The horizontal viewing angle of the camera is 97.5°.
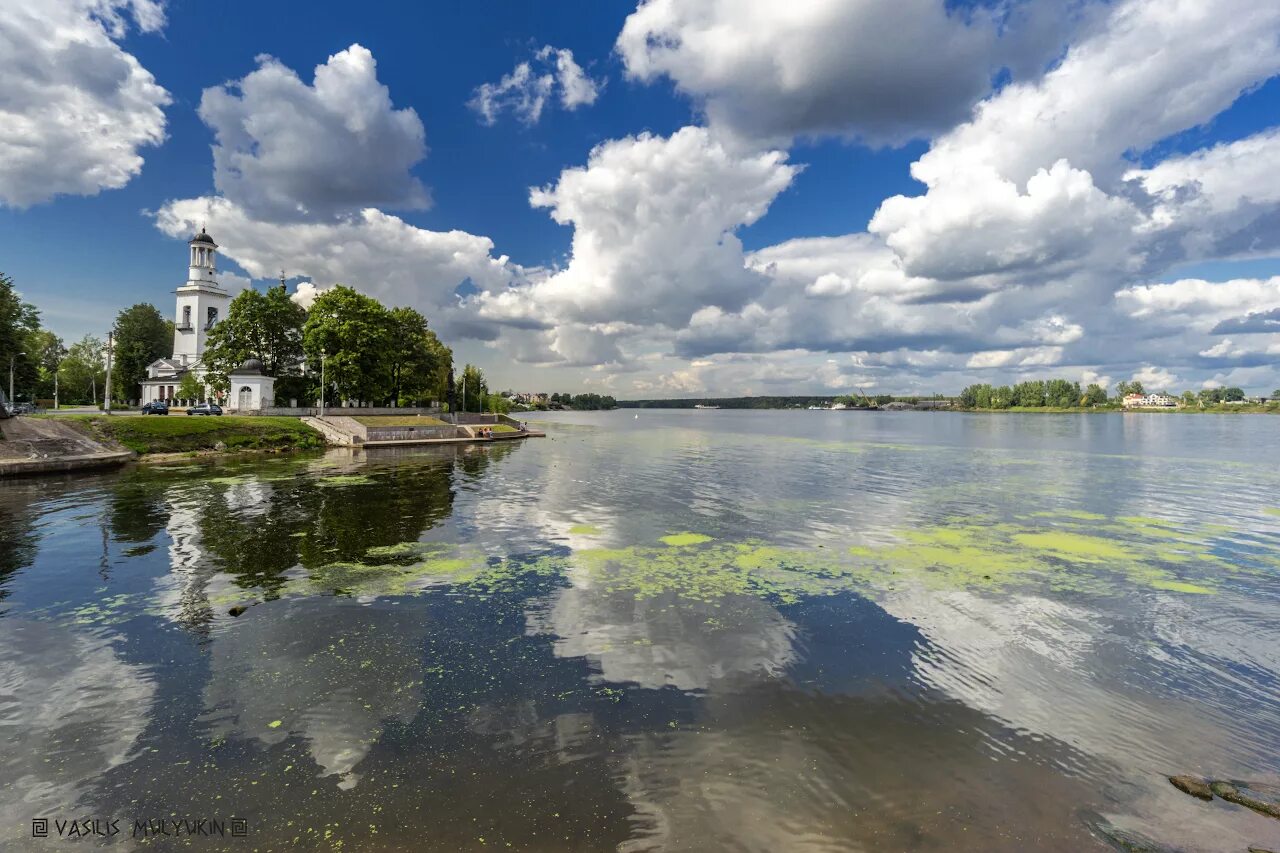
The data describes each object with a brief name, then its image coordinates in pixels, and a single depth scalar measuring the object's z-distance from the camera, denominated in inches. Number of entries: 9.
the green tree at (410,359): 3560.5
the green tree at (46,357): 3814.7
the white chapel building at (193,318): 3698.3
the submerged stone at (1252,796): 330.6
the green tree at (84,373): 4197.8
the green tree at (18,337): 2544.3
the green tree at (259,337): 3221.2
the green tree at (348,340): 3174.2
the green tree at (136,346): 4097.0
